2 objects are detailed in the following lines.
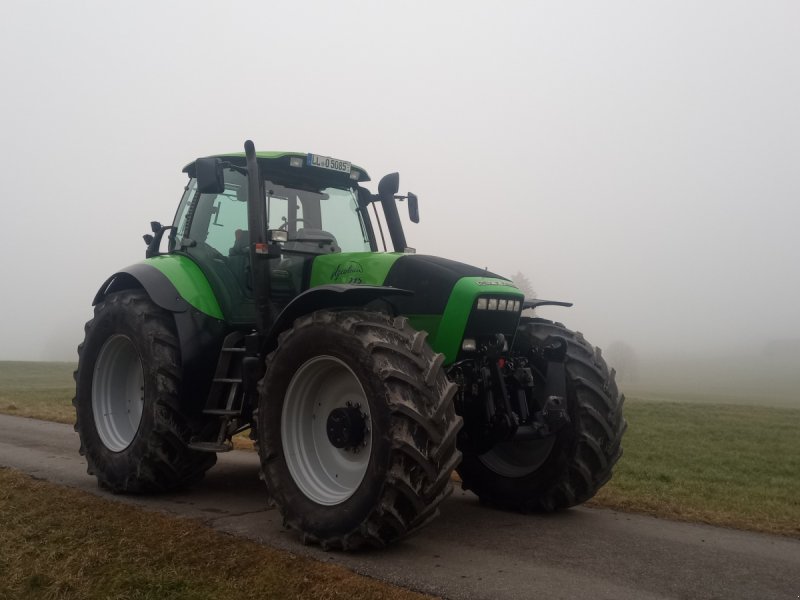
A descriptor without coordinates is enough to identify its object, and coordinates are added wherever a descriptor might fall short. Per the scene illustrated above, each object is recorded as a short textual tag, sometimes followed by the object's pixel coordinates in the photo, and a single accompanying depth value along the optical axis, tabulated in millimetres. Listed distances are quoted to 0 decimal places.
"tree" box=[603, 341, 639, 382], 65875
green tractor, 4688
